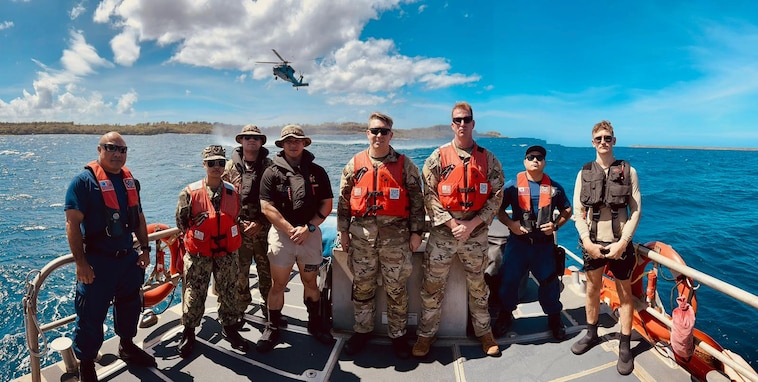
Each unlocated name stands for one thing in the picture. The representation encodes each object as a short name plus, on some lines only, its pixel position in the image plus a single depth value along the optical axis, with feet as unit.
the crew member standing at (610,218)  9.18
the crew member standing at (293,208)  9.95
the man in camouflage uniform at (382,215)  9.72
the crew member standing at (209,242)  9.92
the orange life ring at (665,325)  8.82
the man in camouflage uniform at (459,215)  9.81
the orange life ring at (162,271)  11.63
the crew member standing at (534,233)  10.75
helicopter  160.26
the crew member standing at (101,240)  8.11
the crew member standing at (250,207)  11.43
